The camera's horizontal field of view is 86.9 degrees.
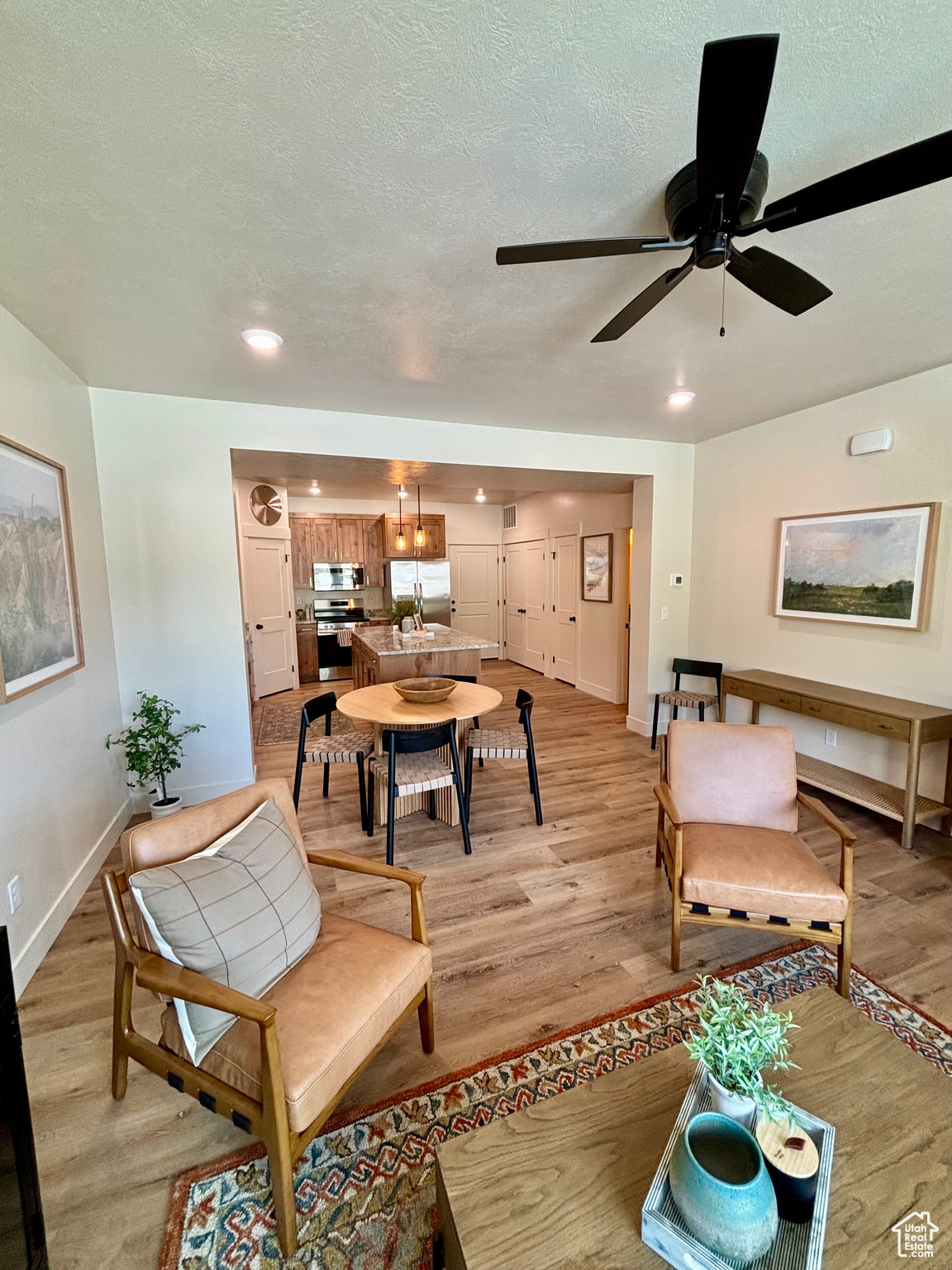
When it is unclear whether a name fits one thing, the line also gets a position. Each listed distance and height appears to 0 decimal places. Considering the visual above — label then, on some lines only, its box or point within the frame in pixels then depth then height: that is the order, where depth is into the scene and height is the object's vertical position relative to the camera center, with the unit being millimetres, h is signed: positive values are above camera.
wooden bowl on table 2891 -663
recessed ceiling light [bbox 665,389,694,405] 3267 +1157
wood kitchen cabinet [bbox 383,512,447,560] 7012 +553
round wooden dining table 2709 -747
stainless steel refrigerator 7145 -115
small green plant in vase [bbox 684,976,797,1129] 931 -900
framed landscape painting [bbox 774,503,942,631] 3000 +30
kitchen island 4156 -677
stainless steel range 7129 -774
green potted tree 2943 -1003
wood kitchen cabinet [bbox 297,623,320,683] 7117 -1051
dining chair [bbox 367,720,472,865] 2623 -1068
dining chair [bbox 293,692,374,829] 3062 -1045
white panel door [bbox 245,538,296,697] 6152 -450
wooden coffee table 873 -1163
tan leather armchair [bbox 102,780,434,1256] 1109 -1095
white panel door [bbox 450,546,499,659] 8227 -237
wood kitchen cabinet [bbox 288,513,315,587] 7027 +392
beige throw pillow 1217 -865
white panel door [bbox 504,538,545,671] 7531 -407
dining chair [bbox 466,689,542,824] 3068 -1036
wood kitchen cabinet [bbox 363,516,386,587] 7324 +381
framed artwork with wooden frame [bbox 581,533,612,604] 5859 +83
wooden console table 2736 -893
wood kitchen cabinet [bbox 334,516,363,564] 7207 +556
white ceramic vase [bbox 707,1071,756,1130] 953 -1010
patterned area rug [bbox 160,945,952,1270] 1173 -1550
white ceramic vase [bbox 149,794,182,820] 3057 -1387
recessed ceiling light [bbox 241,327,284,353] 2338 +1134
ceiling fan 955 +907
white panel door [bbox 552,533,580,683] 6586 -404
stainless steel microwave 7224 +14
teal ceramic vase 822 -1037
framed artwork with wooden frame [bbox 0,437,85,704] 1956 +22
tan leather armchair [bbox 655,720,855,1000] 1824 -1110
